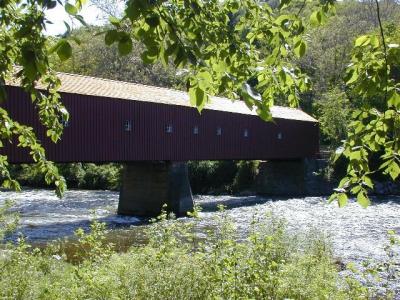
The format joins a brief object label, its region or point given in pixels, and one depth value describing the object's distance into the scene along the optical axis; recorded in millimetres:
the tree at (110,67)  35469
